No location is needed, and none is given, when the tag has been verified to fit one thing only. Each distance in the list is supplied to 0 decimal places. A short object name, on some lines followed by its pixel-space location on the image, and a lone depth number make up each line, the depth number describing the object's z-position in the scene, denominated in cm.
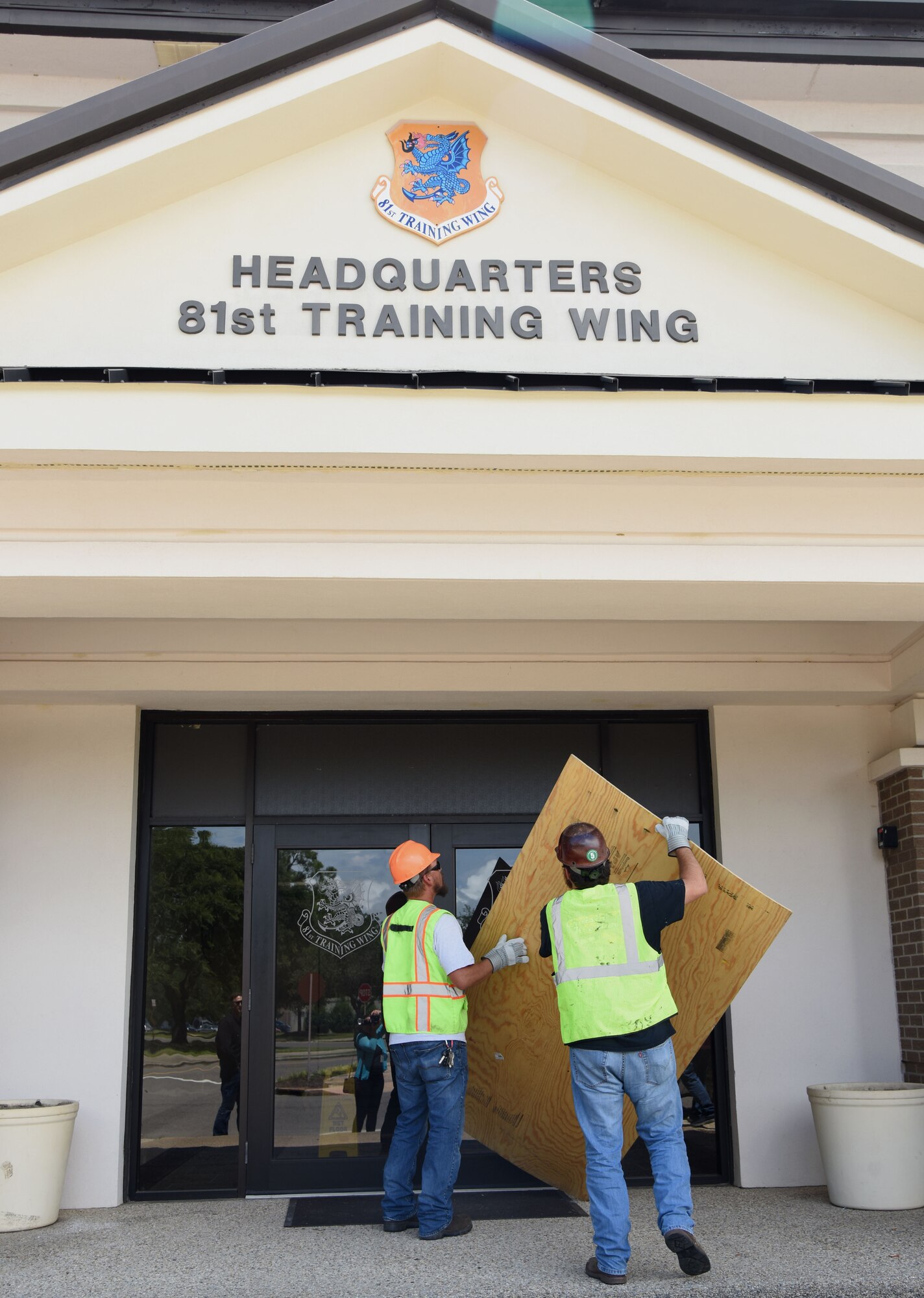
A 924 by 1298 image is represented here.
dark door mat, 666
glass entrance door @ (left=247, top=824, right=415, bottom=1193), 748
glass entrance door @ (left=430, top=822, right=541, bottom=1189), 792
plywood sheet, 588
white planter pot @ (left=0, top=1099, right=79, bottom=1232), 658
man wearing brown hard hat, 511
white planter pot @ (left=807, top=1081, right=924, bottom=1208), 670
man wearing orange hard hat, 586
